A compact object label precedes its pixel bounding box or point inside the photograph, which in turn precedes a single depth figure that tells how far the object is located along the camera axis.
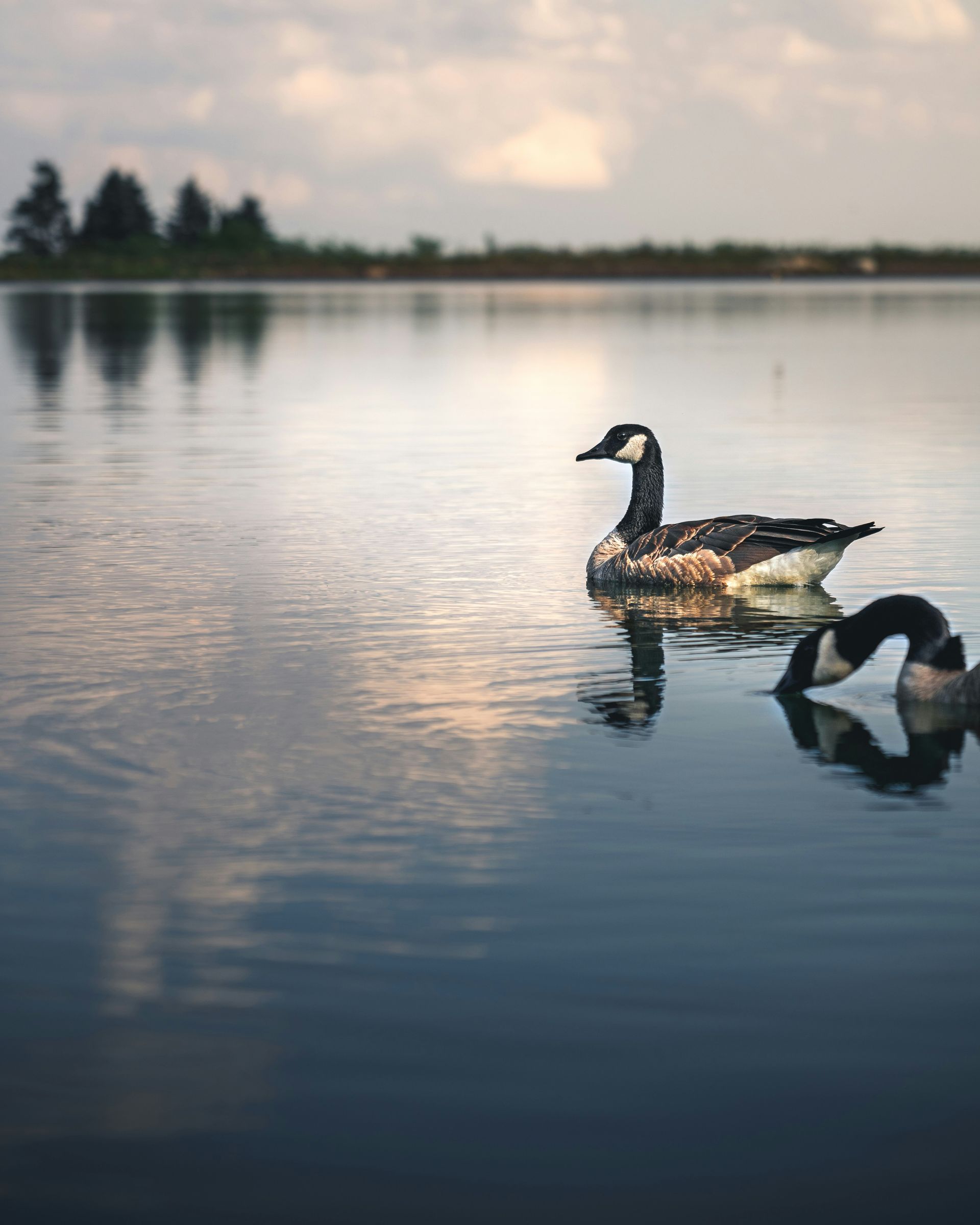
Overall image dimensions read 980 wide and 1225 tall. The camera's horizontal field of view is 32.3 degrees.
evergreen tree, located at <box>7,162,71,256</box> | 188.88
